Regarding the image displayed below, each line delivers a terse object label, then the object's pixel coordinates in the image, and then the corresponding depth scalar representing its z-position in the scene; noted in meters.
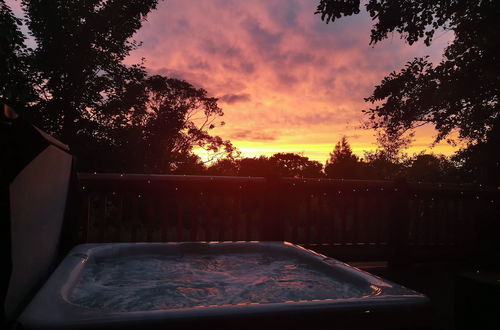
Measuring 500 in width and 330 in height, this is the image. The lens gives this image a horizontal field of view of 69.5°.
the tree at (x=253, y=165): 20.92
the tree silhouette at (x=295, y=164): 26.38
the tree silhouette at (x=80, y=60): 10.46
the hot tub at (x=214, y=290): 1.41
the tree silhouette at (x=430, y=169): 11.53
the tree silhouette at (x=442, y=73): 5.79
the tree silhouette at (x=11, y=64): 7.00
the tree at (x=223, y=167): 17.89
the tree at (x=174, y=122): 14.57
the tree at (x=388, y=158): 15.50
